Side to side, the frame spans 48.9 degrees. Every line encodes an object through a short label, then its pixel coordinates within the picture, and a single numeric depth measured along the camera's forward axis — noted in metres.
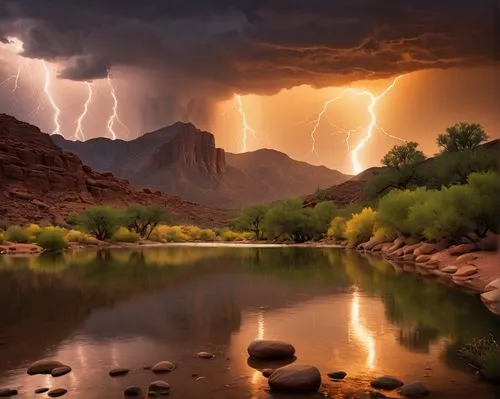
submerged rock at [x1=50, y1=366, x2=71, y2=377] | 11.66
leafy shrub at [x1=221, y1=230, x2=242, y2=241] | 91.56
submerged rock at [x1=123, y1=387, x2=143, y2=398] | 10.27
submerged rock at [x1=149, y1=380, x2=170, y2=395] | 10.50
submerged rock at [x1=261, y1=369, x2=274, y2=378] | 11.59
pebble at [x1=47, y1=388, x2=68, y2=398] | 10.27
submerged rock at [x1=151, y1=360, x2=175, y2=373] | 11.97
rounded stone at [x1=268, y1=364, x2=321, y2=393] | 10.48
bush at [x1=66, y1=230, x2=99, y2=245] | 68.31
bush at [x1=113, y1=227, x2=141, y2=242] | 73.12
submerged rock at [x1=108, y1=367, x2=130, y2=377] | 11.71
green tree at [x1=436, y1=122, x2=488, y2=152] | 70.25
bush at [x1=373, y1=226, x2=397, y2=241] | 51.06
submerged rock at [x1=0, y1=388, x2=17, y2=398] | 10.28
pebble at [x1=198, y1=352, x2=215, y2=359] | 13.21
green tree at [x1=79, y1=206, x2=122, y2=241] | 70.81
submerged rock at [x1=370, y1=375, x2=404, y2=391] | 10.67
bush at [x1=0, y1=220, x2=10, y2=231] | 72.59
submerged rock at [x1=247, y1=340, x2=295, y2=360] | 13.06
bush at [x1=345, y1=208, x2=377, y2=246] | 59.44
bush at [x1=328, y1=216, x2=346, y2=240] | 71.62
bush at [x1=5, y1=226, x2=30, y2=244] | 62.81
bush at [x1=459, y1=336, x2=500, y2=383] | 11.04
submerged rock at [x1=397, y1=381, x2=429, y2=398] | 10.22
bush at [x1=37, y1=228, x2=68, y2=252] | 57.78
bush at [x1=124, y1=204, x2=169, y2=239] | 80.73
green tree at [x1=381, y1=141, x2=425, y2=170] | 70.19
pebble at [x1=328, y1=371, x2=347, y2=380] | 11.39
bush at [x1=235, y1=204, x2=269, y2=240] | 88.06
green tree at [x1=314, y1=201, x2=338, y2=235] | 77.81
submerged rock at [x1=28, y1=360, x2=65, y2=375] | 11.87
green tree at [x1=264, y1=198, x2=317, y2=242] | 76.50
